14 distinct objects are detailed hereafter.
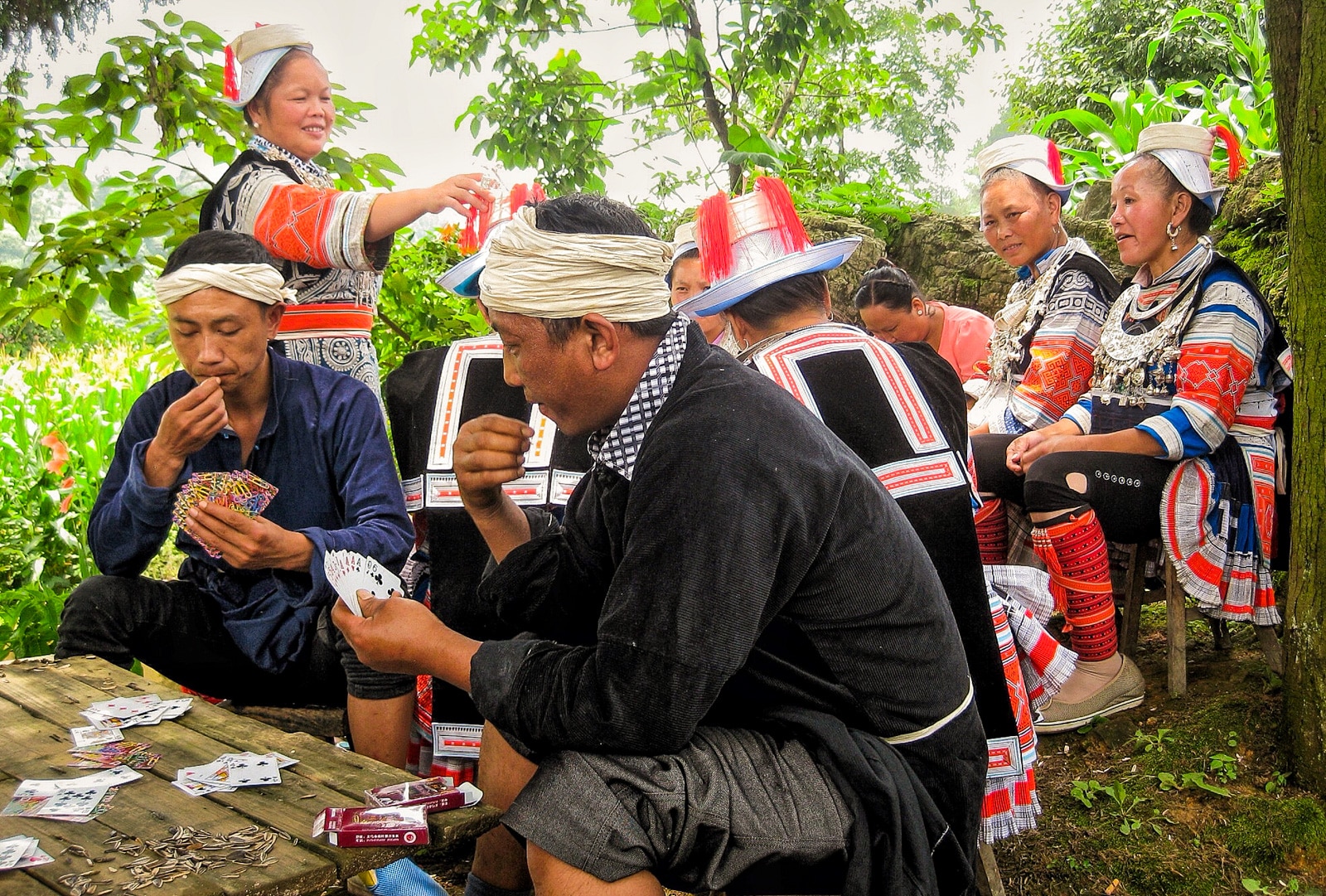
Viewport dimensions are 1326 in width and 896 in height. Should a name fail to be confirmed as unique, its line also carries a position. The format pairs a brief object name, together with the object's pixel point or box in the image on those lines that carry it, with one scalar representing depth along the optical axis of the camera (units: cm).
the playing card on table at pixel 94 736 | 232
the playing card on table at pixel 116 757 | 220
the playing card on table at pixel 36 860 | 175
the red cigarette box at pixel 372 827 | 184
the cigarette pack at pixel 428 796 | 198
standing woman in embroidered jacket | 325
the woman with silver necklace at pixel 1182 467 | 346
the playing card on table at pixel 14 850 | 175
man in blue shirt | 273
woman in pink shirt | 459
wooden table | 174
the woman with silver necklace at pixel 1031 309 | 405
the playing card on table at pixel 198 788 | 204
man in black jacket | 163
